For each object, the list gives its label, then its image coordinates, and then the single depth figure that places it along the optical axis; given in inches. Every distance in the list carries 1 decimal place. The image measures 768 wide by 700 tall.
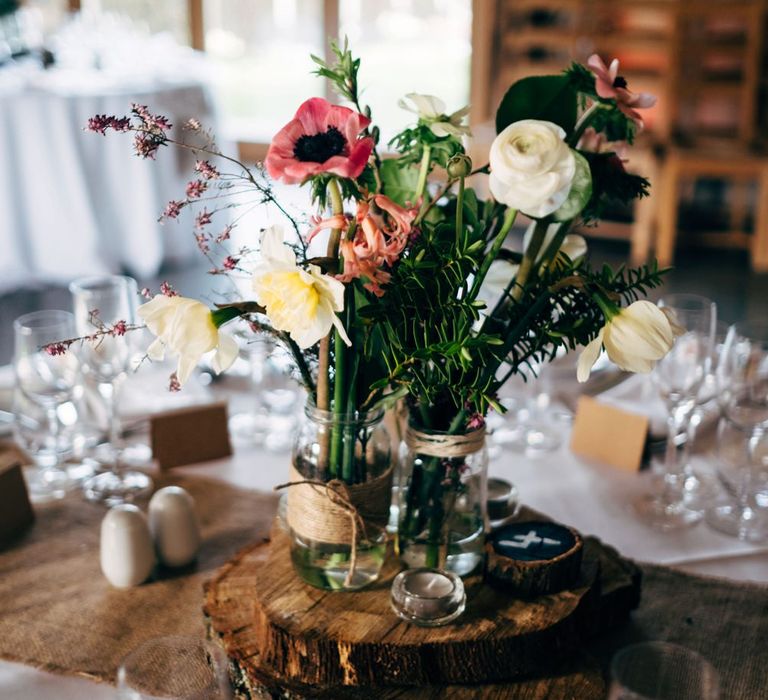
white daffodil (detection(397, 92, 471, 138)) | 33.4
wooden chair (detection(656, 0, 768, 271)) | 182.5
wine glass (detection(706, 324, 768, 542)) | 48.8
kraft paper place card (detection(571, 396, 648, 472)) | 54.0
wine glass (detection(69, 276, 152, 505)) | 51.4
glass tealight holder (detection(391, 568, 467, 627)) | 34.5
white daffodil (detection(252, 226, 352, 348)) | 29.8
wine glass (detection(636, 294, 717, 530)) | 49.3
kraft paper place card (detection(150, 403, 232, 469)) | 54.4
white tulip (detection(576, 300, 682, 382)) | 30.3
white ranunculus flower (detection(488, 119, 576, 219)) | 29.9
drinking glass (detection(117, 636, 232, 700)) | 26.5
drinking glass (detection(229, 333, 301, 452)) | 57.3
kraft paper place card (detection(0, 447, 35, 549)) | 47.6
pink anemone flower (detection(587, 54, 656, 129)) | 33.5
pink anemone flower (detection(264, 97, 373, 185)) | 29.5
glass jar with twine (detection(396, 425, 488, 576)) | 36.6
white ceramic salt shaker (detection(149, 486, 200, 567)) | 44.6
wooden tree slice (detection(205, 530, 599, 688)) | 34.0
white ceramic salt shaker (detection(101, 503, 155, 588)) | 43.3
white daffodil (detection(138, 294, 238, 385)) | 30.7
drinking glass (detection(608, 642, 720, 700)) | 24.9
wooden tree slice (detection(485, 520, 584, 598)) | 36.5
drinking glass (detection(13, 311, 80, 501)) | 50.6
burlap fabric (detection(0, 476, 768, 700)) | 38.9
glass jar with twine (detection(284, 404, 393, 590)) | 35.4
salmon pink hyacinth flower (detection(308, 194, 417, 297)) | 30.2
